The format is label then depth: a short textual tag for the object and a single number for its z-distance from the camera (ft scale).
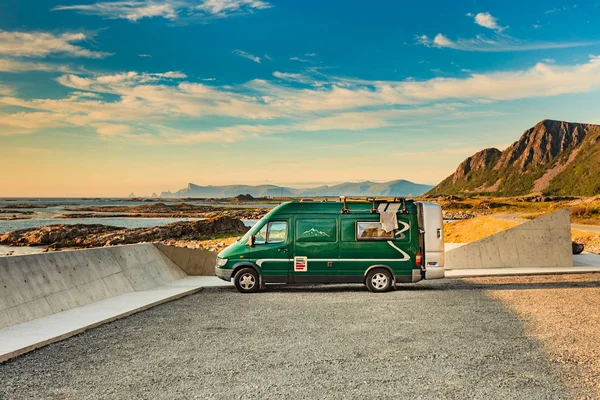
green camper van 50.70
